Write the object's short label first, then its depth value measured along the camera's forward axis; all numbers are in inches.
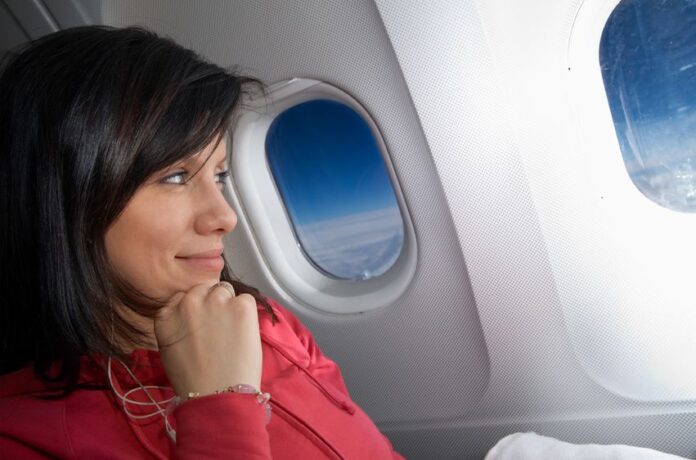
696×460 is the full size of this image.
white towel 53.8
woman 36.1
